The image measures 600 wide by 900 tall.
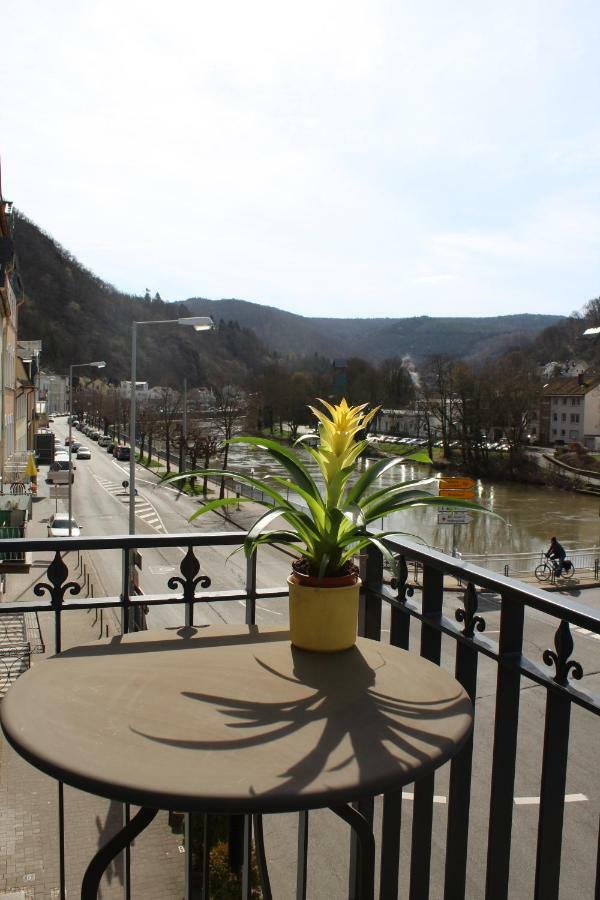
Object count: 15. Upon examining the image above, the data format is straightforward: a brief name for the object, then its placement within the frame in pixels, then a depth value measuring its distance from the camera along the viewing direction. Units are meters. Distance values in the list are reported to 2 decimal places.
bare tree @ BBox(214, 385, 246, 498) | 39.45
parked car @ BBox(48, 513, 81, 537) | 24.81
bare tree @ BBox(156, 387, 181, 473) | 54.59
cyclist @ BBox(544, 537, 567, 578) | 20.62
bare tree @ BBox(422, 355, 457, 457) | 55.84
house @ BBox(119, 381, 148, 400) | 89.75
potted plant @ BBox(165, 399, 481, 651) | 2.20
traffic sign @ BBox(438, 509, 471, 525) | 22.68
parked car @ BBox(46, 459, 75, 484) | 35.66
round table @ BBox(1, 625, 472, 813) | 1.41
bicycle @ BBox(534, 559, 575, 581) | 21.06
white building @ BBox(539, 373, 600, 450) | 73.06
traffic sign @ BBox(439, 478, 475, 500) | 17.88
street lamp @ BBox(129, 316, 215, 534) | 15.53
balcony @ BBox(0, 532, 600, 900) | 1.92
